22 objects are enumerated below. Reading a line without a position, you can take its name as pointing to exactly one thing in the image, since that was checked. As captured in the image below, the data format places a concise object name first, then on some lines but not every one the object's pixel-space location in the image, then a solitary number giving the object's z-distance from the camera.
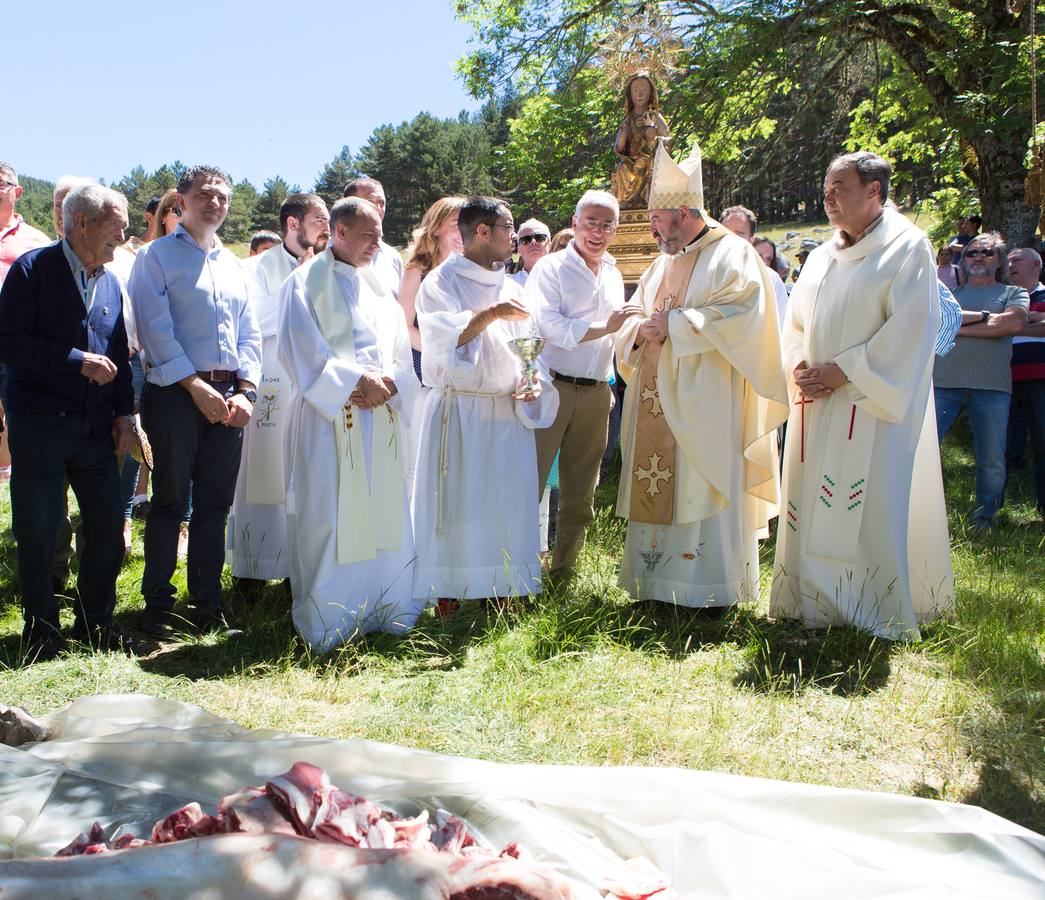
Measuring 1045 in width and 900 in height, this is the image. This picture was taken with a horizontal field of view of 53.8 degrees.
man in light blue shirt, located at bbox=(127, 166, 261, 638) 5.11
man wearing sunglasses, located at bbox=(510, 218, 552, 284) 7.84
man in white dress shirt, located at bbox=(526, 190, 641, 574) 5.96
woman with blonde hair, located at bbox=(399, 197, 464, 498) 6.23
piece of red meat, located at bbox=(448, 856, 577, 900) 2.25
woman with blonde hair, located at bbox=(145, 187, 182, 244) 6.26
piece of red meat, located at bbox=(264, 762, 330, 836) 2.51
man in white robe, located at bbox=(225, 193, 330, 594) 5.92
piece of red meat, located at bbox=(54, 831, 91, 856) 2.46
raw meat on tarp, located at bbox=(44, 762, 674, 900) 2.24
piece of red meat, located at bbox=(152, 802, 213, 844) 2.48
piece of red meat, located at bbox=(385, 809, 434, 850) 2.52
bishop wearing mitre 5.48
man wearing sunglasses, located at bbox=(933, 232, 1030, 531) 7.69
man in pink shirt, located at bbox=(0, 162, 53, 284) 6.13
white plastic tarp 2.62
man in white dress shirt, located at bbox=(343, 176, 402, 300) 6.30
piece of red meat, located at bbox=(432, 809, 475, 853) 2.57
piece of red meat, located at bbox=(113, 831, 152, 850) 2.45
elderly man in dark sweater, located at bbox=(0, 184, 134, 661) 4.63
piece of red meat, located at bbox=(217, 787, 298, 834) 2.47
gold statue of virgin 10.19
